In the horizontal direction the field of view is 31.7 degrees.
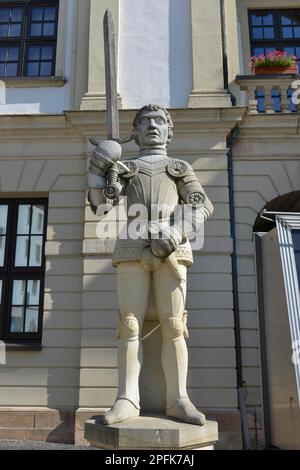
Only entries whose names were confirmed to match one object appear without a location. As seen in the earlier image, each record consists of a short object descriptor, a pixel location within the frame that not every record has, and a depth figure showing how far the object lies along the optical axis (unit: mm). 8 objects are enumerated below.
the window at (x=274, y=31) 10625
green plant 9555
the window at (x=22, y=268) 8812
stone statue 4070
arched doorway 6336
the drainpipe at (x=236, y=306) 7653
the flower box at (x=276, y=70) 9508
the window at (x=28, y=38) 10383
